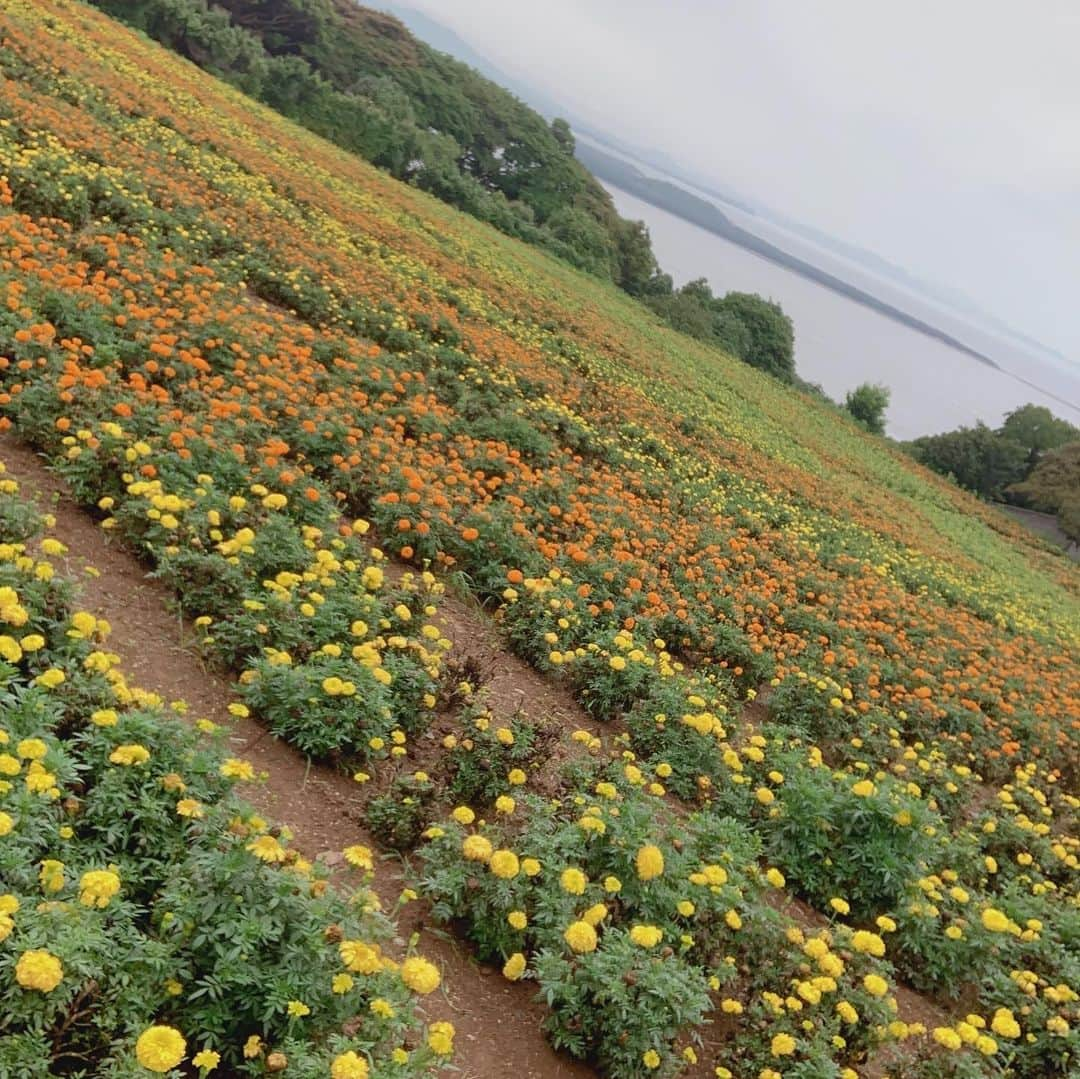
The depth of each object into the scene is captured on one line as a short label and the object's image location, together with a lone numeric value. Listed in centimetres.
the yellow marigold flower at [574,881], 310
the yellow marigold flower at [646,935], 294
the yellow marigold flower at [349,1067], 203
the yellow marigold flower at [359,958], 232
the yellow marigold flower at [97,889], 218
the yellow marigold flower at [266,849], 242
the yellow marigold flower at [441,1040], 222
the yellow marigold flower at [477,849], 316
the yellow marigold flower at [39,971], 186
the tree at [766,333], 3819
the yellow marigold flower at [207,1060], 198
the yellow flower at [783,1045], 297
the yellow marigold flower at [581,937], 287
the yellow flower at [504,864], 310
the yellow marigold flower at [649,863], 327
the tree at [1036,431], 3906
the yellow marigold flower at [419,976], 239
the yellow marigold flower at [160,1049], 183
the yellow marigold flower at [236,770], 279
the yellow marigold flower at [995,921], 410
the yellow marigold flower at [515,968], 294
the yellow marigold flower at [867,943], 340
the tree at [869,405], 3469
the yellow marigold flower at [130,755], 268
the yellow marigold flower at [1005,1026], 341
